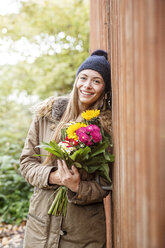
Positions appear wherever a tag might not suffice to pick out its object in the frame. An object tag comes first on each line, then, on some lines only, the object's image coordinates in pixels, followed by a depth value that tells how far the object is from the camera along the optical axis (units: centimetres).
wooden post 80
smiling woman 194
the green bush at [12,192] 462
